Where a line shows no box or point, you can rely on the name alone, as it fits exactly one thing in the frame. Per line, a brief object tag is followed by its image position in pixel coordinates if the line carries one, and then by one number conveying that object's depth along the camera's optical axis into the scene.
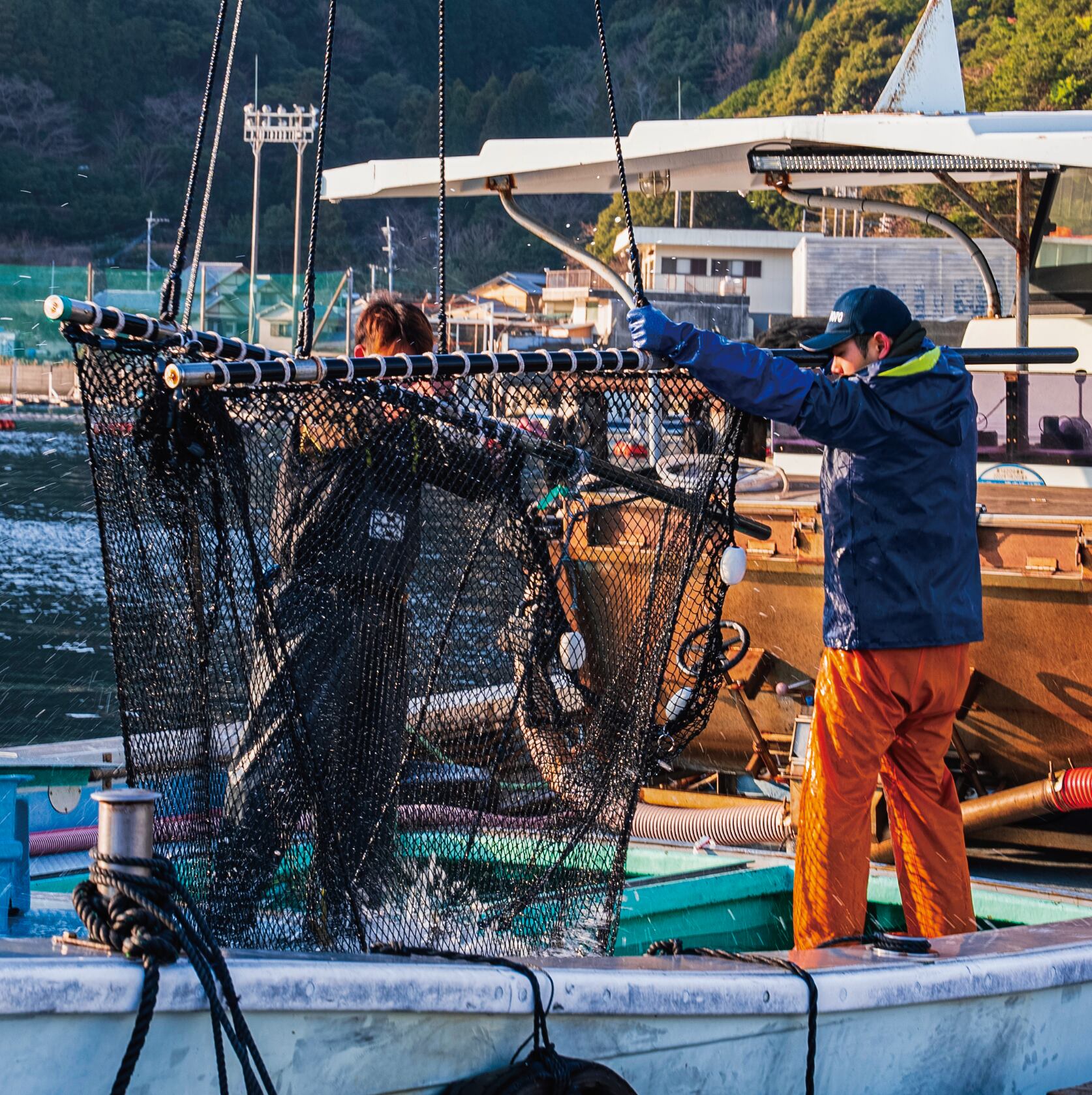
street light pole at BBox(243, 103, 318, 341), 119.96
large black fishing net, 6.86
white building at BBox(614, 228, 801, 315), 125.99
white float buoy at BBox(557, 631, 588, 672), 8.47
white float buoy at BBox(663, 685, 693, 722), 9.03
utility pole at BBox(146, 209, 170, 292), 165.96
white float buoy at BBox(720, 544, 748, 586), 8.79
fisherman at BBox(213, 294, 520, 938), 7.11
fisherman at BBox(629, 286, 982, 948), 8.58
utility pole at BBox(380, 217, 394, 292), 169.73
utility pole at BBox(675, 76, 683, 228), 129.56
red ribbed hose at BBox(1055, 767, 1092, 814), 11.63
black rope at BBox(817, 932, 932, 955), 7.44
